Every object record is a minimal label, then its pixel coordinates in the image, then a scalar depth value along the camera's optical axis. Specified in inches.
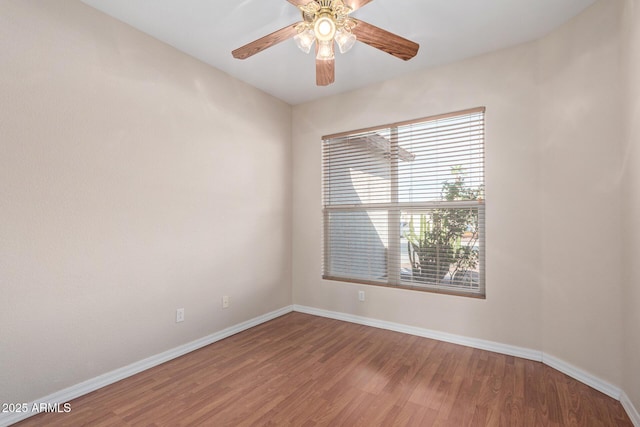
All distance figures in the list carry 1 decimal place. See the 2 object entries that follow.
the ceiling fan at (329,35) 66.2
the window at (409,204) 119.7
